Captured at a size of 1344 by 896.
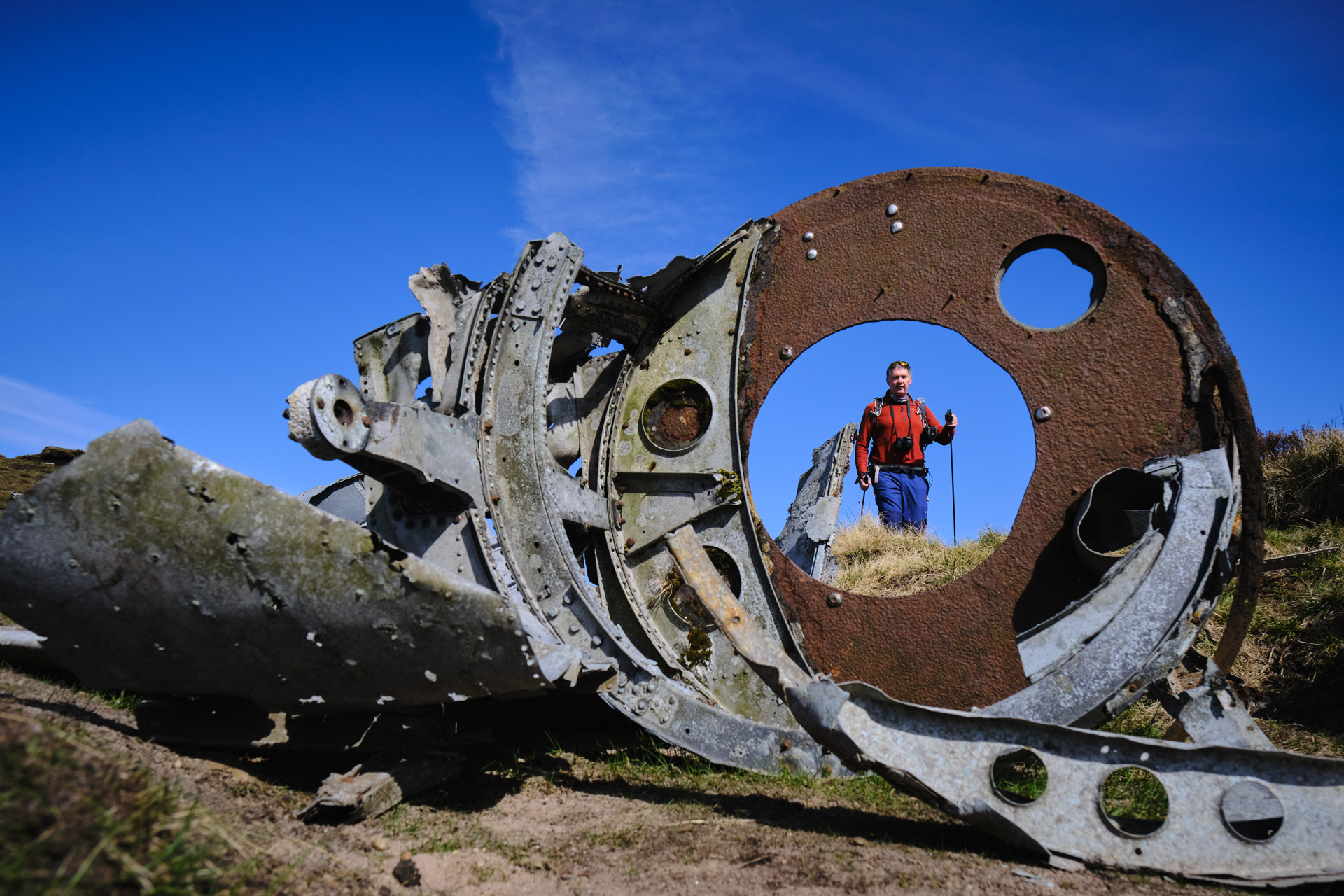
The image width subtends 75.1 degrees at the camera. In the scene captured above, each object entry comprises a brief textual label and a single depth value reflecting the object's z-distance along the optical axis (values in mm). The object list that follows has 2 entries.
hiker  7770
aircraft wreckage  2814
